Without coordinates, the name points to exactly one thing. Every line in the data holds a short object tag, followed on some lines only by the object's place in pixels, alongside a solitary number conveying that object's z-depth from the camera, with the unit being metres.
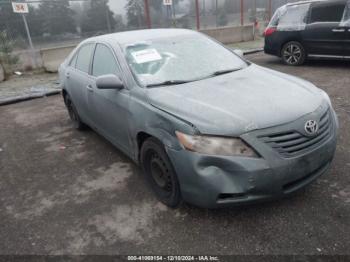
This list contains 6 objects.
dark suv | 7.76
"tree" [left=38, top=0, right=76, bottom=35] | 11.14
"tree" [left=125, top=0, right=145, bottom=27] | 12.77
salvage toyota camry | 2.48
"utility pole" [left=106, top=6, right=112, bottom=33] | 12.38
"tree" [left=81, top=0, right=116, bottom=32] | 11.98
